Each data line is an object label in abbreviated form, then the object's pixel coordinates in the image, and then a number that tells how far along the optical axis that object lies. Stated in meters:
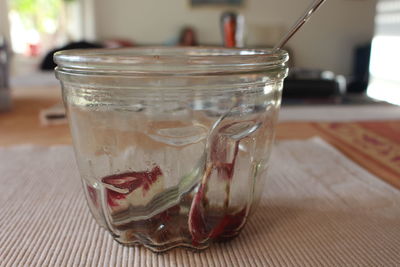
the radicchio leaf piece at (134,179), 0.23
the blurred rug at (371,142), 0.43
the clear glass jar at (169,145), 0.22
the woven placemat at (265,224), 0.24
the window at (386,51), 3.49
